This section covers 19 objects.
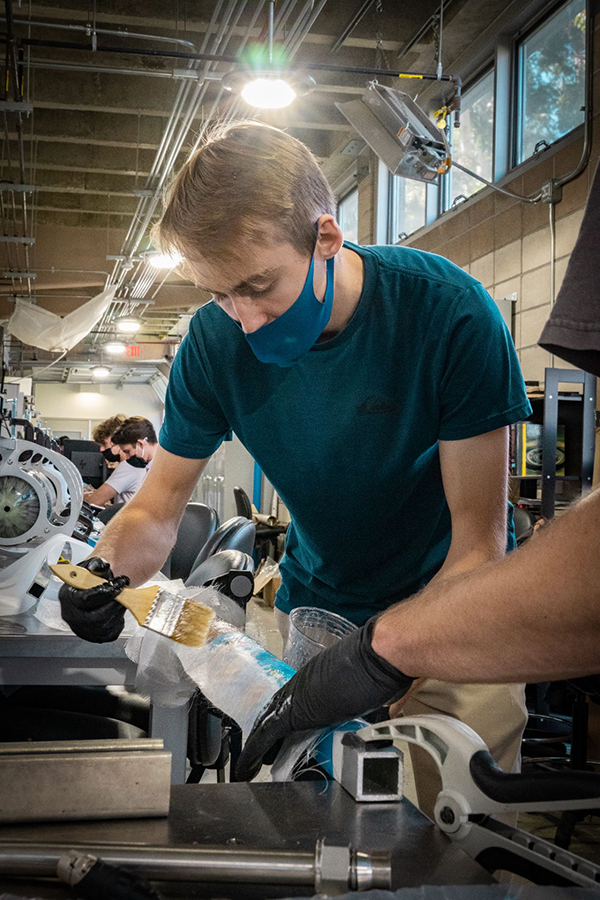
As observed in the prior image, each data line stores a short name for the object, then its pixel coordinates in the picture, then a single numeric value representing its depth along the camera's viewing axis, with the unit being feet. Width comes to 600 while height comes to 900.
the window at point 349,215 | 24.50
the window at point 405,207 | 20.58
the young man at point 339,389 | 3.85
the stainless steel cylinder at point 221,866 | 1.96
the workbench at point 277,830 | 2.05
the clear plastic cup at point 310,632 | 3.73
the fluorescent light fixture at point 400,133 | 13.19
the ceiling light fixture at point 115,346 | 39.40
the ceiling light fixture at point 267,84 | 12.19
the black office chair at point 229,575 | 6.25
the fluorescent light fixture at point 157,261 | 21.97
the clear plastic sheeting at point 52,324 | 23.62
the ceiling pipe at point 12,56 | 12.48
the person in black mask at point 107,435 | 21.65
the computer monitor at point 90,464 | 21.86
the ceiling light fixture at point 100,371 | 48.26
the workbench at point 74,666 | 5.24
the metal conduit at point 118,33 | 13.00
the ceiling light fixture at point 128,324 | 33.53
